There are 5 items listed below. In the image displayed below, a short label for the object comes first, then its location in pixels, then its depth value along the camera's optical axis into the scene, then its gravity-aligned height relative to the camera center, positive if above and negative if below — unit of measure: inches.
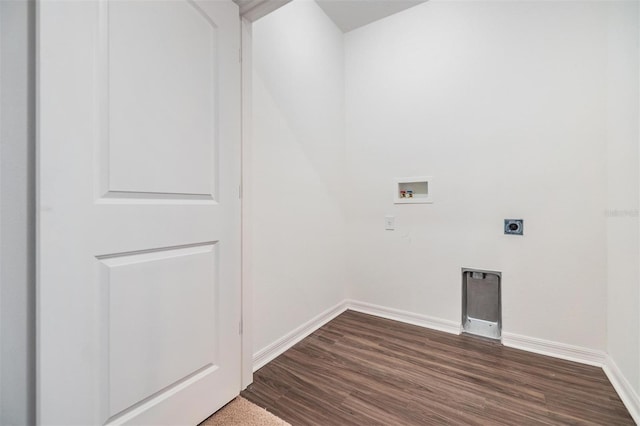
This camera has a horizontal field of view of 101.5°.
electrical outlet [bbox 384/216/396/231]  90.4 -3.2
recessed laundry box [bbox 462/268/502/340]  75.2 -26.5
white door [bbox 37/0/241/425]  30.3 +0.7
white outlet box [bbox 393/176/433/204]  84.3 +8.0
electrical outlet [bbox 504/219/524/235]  71.4 -3.5
